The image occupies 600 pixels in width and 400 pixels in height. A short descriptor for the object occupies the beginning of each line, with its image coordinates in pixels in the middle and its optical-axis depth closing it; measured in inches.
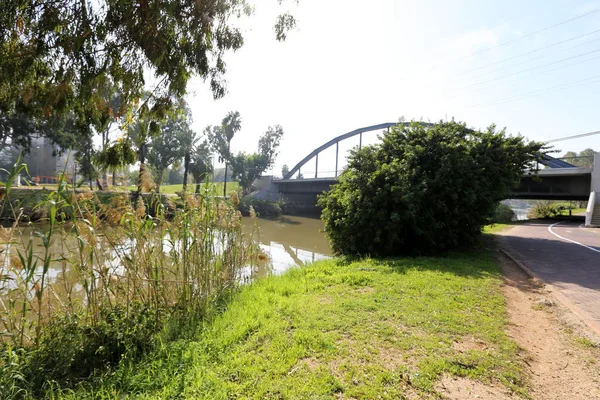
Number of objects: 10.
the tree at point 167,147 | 1316.4
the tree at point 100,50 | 155.5
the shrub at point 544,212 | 1151.0
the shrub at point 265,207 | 1290.6
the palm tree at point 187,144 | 1354.6
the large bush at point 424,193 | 320.8
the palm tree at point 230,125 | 1642.5
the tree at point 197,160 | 1423.5
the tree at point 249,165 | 1696.6
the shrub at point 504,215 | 852.9
